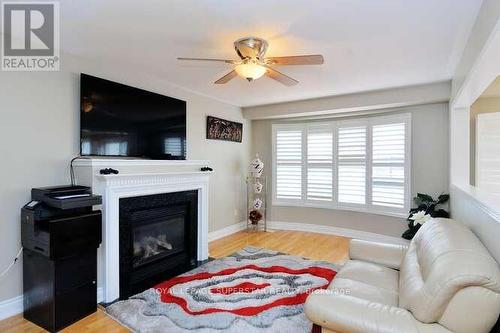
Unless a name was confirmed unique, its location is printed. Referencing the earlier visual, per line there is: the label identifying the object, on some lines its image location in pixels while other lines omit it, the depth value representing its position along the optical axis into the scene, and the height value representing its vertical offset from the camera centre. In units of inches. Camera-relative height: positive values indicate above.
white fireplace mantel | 102.7 -10.1
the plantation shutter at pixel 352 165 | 186.2 +0.3
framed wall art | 178.7 +24.3
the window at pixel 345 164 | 171.9 +0.9
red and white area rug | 88.6 -50.1
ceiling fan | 86.6 +33.7
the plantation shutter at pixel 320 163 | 199.8 +1.7
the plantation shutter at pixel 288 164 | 211.3 +0.9
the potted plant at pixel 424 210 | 144.0 -24.3
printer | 87.0 -29.2
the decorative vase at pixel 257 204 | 207.5 -28.9
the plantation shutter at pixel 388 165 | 170.4 +0.4
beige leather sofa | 48.7 -26.5
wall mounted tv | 110.4 +19.3
